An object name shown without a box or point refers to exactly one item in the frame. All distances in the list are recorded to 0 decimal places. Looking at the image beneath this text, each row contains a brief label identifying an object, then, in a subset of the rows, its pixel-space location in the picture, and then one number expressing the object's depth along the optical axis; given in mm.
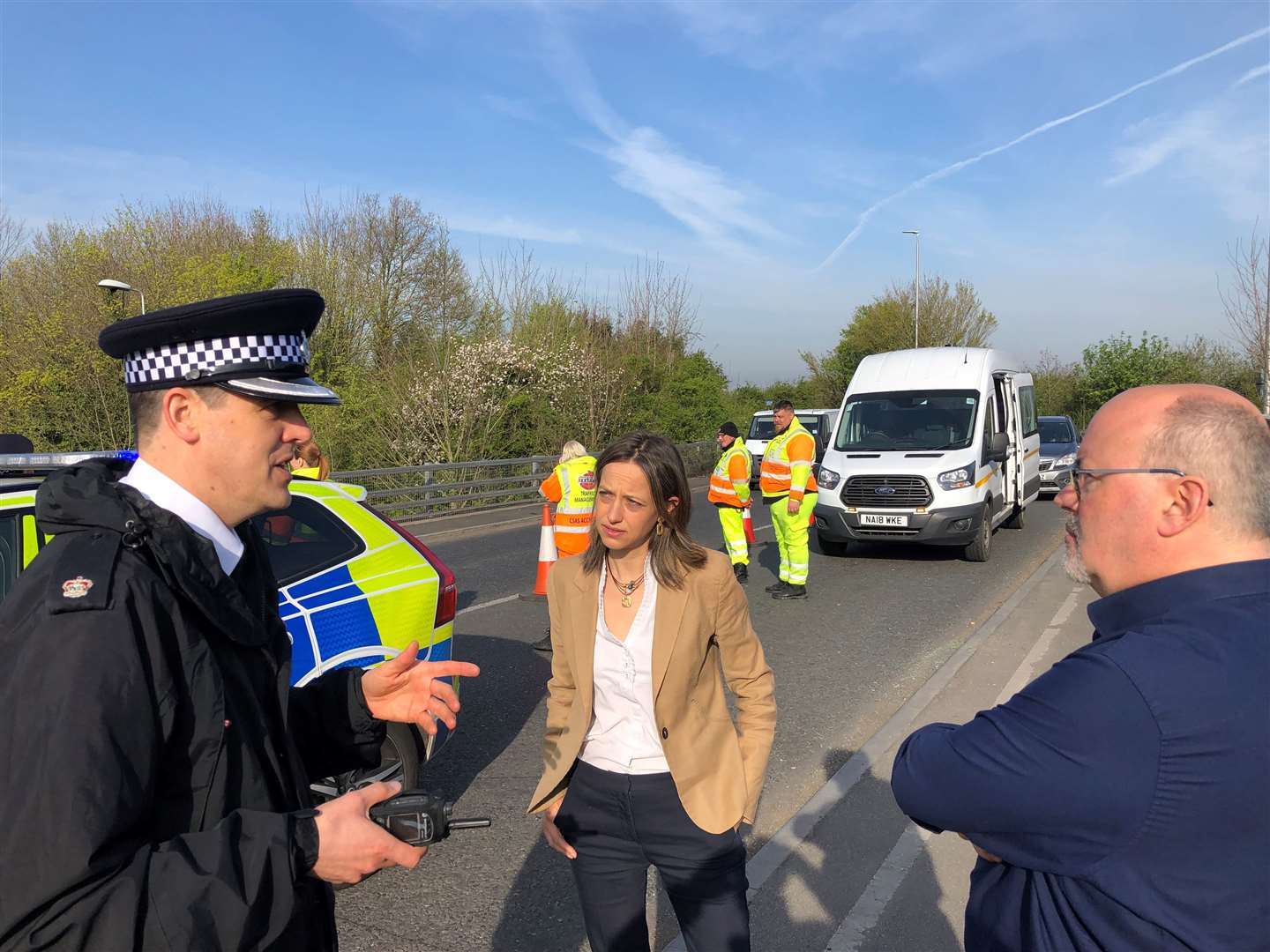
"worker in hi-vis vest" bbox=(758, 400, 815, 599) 9828
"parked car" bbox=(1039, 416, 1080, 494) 19938
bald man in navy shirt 1327
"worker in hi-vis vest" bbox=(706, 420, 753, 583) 10273
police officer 1210
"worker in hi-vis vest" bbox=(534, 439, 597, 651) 8086
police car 3992
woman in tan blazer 2514
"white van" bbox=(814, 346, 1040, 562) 11805
